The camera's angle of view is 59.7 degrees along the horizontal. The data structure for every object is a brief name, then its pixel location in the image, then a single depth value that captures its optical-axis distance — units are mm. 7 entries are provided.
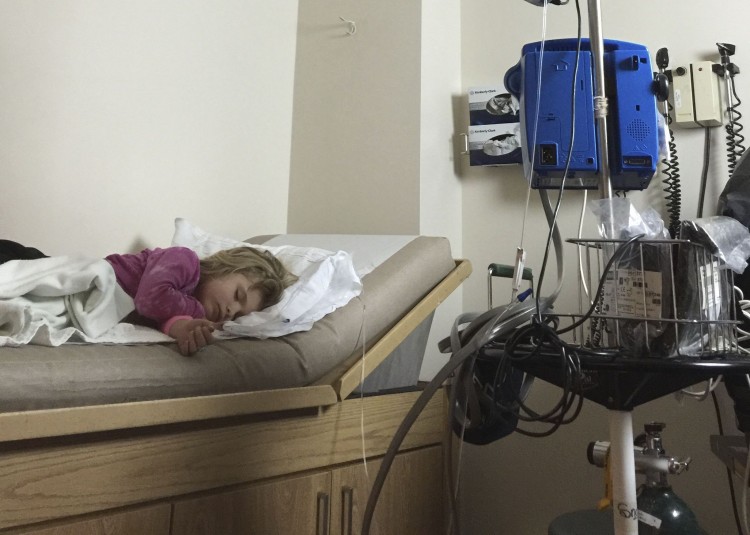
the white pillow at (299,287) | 1120
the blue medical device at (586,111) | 1096
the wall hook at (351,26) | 2133
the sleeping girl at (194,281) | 1173
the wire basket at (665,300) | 843
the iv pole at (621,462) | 868
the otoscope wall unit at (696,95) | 1631
